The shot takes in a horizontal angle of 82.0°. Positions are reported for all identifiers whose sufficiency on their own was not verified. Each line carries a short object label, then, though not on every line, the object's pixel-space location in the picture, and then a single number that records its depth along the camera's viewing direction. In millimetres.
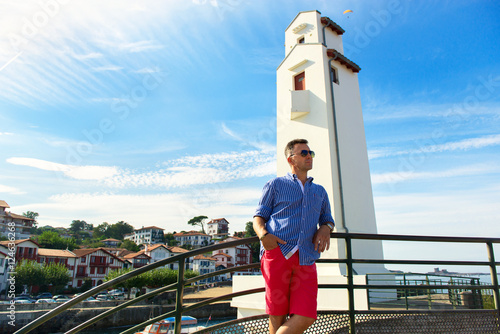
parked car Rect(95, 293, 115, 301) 35794
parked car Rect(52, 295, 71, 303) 30141
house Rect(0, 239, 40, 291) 33312
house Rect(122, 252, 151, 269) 52469
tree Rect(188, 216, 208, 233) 98562
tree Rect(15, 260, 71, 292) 35688
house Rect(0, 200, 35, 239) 36156
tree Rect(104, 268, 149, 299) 34562
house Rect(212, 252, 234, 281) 62406
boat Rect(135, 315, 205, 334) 20875
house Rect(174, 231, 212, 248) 80500
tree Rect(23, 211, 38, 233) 89044
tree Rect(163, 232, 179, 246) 84562
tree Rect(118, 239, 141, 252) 76881
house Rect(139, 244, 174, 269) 55562
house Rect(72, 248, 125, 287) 46344
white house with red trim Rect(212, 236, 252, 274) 62688
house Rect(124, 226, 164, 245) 89375
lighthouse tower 8680
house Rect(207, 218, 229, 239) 93938
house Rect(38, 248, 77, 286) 44031
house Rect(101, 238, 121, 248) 83081
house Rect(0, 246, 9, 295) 32903
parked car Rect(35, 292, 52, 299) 36019
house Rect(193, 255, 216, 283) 57906
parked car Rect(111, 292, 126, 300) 37494
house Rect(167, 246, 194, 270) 57719
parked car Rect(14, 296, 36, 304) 29911
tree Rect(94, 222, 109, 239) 101062
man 1663
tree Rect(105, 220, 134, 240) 103612
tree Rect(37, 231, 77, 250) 62438
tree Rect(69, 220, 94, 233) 113500
